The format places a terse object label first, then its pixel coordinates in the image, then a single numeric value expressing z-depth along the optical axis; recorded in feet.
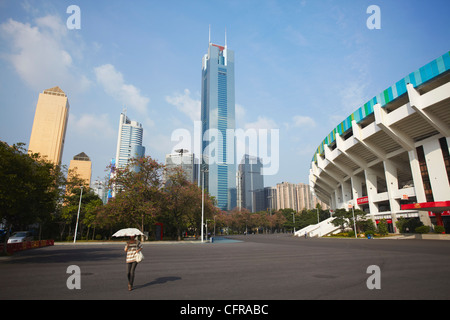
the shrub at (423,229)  105.50
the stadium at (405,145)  93.97
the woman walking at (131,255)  21.70
